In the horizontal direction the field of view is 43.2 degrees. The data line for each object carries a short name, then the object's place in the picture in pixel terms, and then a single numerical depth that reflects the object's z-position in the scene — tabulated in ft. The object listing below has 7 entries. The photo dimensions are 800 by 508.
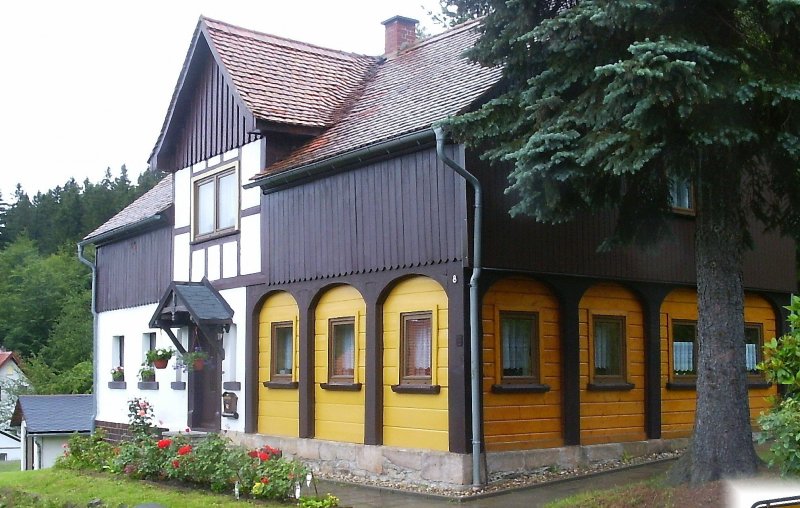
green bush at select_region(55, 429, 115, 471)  52.65
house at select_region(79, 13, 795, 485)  46.03
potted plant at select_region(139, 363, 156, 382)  68.59
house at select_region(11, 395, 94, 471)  116.26
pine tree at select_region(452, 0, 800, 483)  32.40
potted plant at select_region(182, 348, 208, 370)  61.62
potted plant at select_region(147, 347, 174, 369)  64.18
